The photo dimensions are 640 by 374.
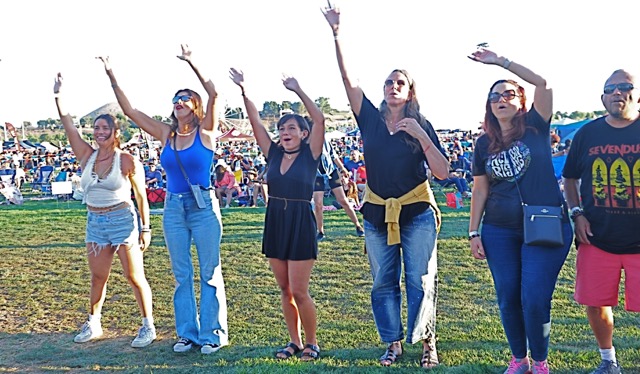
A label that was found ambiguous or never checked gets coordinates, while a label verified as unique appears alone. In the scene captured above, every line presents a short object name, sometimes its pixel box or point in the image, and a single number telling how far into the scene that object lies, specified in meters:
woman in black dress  4.06
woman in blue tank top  4.32
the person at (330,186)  7.42
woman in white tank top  4.66
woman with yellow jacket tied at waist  3.76
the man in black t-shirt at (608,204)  3.37
